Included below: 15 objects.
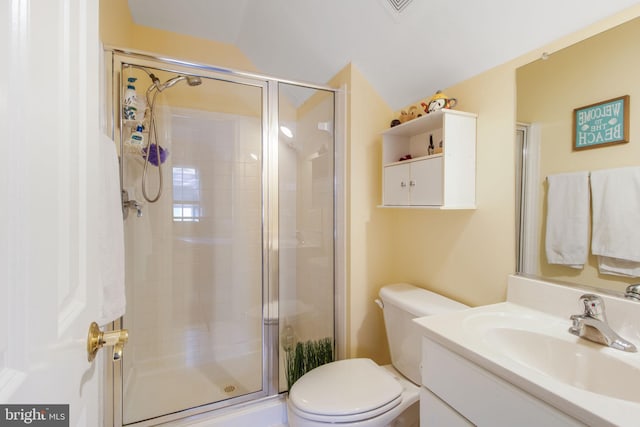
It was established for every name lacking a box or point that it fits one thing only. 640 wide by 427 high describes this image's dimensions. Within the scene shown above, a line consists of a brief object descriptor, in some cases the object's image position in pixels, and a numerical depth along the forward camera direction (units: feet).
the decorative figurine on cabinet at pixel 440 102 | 4.36
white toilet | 3.70
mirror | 2.90
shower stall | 5.65
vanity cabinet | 2.16
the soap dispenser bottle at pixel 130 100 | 4.72
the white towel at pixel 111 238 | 3.43
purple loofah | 5.97
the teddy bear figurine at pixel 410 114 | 5.11
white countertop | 1.94
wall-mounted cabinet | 4.23
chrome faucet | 2.68
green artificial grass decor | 5.61
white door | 0.95
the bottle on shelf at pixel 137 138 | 5.00
